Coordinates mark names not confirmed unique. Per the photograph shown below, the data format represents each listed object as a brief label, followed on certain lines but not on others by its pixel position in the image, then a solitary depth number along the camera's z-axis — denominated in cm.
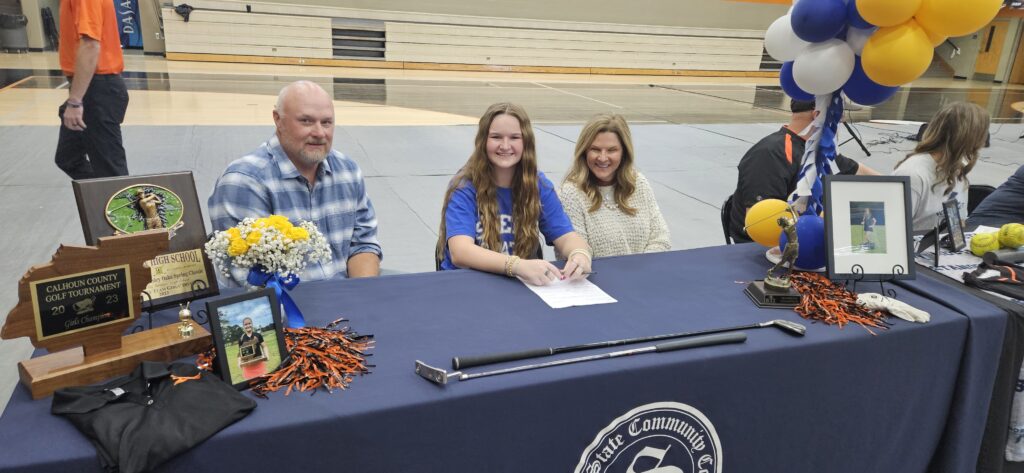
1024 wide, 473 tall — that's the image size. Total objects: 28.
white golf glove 193
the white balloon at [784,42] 245
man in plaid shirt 226
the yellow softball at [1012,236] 249
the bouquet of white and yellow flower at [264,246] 155
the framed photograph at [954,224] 260
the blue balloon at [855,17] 216
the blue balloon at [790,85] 270
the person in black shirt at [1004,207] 319
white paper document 198
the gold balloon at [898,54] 208
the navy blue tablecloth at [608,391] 134
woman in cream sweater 271
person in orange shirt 369
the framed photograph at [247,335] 141
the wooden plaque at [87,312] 131
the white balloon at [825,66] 223
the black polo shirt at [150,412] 118
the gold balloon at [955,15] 200
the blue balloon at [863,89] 230
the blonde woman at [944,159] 304
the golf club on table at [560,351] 155
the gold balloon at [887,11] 199
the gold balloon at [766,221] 231
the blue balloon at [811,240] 221
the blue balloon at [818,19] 215
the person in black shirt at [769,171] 317
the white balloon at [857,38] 221
